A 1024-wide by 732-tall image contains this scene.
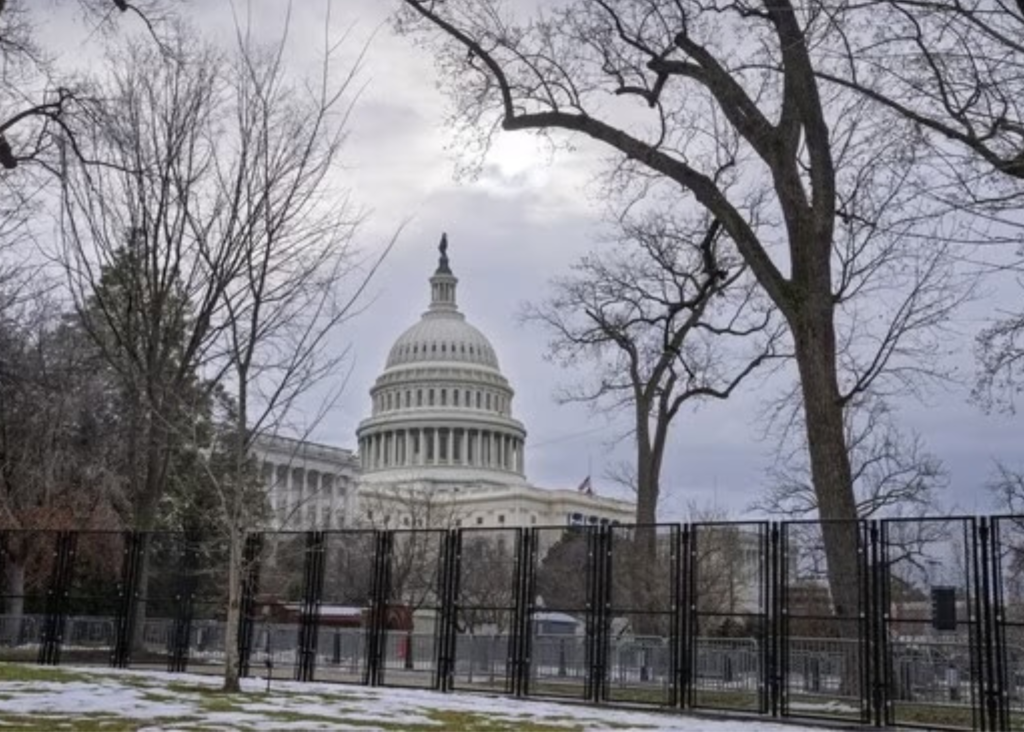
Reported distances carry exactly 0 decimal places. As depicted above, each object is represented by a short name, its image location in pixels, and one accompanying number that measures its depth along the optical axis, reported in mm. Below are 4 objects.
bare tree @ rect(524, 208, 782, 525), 29484
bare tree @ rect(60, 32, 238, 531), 18672
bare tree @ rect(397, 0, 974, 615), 16172
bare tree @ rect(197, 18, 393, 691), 16172
